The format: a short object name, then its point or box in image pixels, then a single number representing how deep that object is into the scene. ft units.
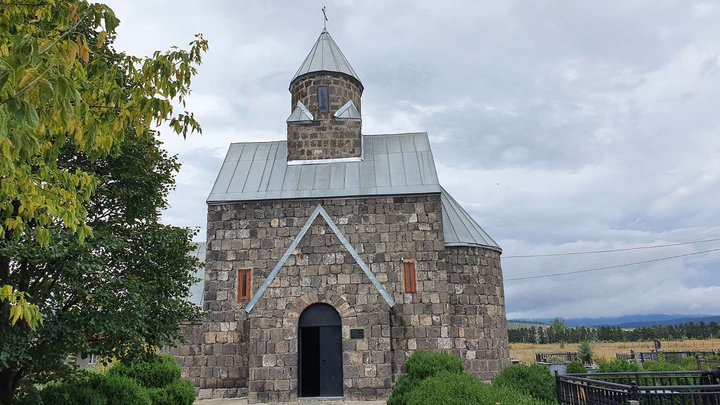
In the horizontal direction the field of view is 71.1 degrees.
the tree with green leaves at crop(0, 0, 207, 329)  10.50
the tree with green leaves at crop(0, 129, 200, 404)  24.31
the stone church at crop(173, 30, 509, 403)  45.34
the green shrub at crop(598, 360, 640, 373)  38.11
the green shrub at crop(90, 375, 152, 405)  30.63
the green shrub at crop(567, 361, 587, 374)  51.90
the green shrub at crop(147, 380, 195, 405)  34.76
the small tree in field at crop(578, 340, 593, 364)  79.00
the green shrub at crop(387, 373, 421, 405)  32.04
